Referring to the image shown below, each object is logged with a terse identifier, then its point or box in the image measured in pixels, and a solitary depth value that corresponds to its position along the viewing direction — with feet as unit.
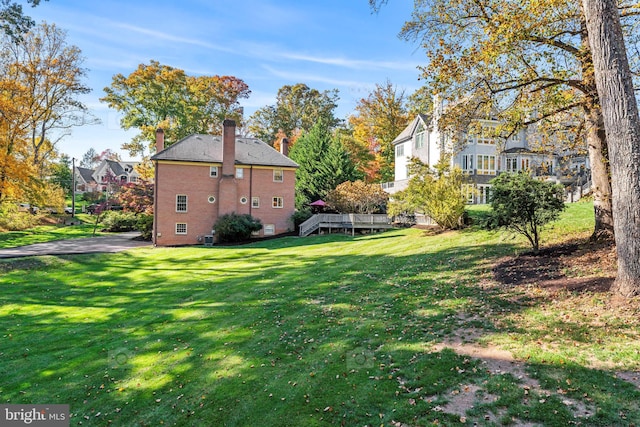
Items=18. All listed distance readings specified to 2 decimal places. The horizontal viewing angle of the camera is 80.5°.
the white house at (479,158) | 114.62
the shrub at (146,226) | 108.37
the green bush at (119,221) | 137.39
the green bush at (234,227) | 97.76
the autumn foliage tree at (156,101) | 140.85
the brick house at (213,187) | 99.76
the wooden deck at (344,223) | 93.15
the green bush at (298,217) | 110.22
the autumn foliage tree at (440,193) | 64.49
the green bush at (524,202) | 34.81
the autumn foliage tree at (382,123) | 144.77
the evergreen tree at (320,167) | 117.29
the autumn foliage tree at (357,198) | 96.17
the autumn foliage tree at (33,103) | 85.61
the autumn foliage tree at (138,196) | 115.55
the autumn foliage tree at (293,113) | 181.88
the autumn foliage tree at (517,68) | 33.76
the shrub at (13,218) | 123.34
